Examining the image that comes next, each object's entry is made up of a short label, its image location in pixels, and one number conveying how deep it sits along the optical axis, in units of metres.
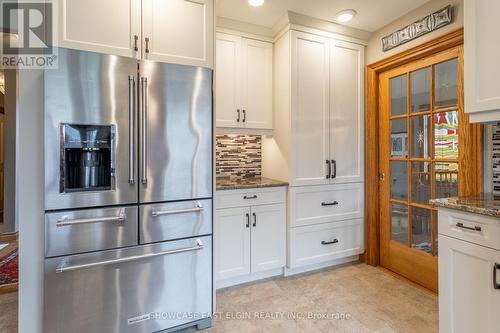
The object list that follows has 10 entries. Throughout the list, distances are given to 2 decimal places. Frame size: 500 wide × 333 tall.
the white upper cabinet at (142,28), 1.56
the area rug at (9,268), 2.58
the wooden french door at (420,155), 2.12
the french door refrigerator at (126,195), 1.51
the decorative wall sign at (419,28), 2.11
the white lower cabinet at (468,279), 1.36
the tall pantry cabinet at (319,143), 2.55
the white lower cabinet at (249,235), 2.32
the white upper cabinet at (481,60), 1.55
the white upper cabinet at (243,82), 2.52
